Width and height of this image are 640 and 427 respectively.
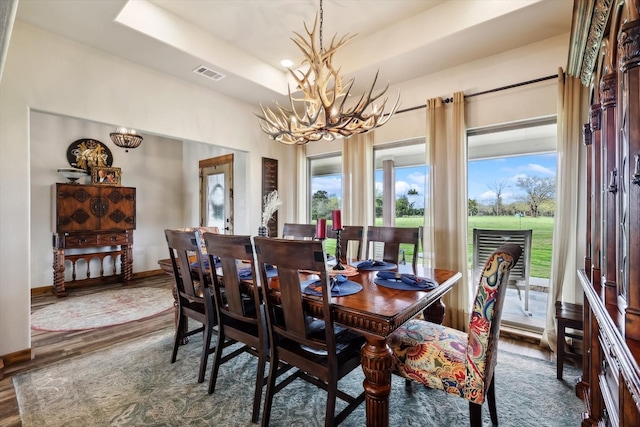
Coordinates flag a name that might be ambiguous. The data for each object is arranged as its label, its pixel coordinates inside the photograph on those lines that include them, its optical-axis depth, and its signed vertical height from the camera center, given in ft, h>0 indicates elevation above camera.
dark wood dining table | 4.45 -1.69
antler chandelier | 7.39 +2.51
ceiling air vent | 10.82 +5.38
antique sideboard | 14.62 -0.63
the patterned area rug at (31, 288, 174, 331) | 10.98 -4.02
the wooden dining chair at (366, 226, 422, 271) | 8.62 -0.74
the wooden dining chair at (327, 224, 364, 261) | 9.84 -0.73
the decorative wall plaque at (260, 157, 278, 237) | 14.85 +1.76
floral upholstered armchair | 4.51 -2.37
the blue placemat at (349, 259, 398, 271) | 7.72 -1.40
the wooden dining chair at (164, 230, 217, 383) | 6.79 -1.89
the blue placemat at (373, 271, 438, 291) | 5.77 -1.42
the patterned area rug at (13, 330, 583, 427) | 5.81 -4.05
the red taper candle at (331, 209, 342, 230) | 7.07 -0.14
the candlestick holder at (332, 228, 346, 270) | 7.40 -1.15
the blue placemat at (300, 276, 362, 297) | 5.41 -1.44
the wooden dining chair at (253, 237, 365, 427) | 4.70 -2.13
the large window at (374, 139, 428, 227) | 12.03 +1.29
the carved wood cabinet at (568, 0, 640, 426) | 2.98 +0.12
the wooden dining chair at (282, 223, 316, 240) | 10.47 -0.62
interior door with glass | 16.78 +1.35
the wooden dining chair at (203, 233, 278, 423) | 5.72 -2.05
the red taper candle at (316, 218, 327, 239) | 6.99 -0.35
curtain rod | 8.99 +4.14
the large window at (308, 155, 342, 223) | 14.82 +1.51
